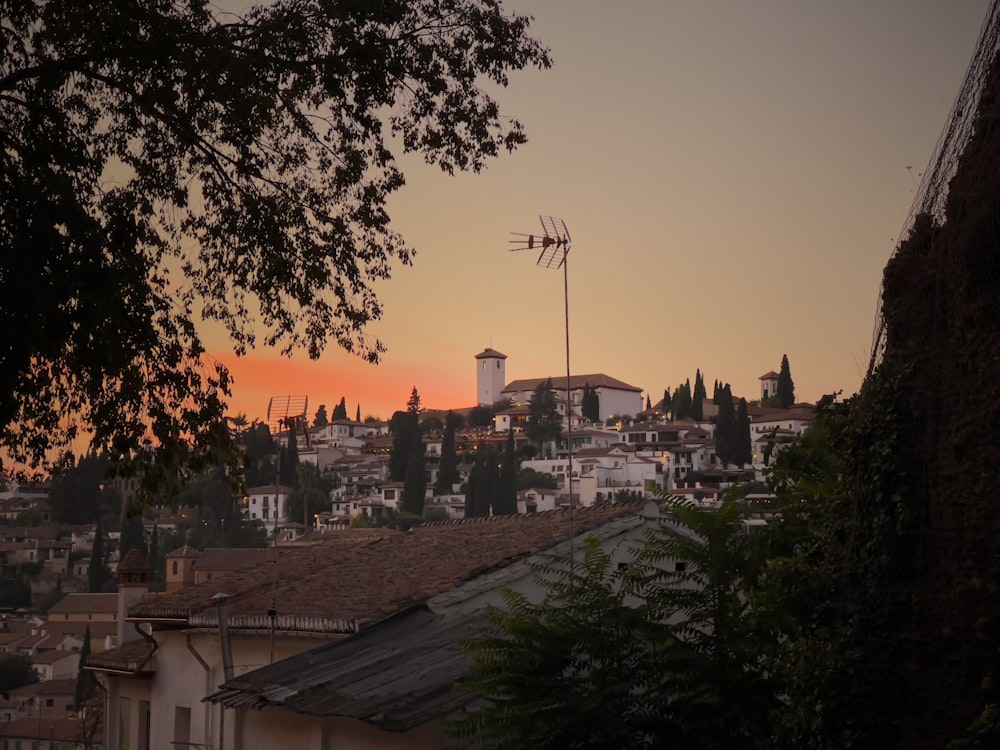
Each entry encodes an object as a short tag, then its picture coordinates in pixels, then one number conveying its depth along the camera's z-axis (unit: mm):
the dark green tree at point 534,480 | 117225
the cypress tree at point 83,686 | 57750
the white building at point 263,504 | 117625
